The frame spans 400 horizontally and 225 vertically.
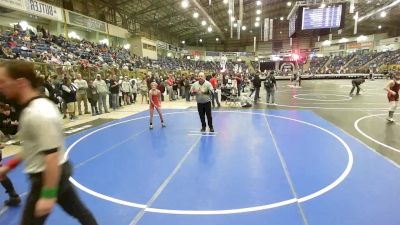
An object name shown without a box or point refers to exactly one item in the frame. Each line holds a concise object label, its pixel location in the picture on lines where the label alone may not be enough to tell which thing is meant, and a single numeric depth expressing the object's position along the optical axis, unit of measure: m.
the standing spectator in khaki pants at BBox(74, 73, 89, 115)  11.99
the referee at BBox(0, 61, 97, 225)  1.94
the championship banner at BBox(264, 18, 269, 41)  31.03
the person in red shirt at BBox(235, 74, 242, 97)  18.62
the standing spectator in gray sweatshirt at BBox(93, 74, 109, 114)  12.37
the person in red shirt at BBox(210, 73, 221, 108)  14.61
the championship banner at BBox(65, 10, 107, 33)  25.09
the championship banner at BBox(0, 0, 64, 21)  17.95
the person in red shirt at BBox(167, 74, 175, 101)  18.61
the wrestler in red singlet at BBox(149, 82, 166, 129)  9.32
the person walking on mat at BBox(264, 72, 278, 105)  14.98
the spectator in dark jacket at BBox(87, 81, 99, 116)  12.45
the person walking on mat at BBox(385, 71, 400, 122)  9.41
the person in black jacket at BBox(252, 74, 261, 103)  15.98
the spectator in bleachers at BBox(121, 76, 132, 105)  16.12
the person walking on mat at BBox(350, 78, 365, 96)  18.62
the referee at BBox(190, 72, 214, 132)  8.34
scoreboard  17.98
